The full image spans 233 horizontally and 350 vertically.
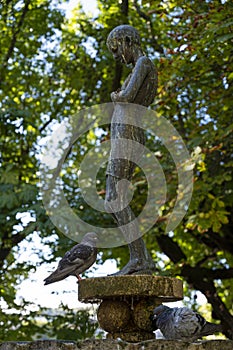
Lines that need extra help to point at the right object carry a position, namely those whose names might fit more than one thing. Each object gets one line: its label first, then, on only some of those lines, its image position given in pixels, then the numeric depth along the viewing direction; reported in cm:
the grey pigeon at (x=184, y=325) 570
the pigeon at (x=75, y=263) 630
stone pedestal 597
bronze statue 666
